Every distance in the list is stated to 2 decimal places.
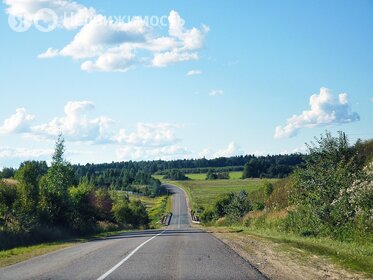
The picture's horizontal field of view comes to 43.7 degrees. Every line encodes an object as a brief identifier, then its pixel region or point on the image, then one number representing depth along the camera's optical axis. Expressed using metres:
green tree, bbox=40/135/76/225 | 35.99
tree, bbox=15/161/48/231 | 30.20
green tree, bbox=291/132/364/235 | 24.14
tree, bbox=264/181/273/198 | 60.38
